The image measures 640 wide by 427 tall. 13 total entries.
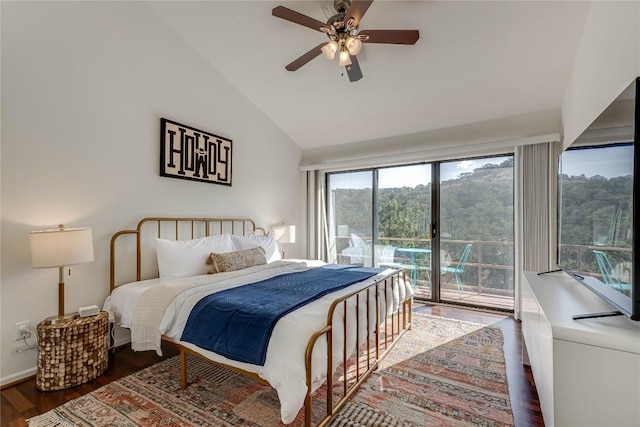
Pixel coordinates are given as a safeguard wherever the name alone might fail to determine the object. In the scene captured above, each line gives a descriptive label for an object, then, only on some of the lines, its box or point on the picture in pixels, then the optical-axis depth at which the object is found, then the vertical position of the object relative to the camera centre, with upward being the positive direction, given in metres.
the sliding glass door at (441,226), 3.75 -0.14
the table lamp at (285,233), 4.33 -0.26
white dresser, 1.09 -0.59
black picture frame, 3.05 +0.69
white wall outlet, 2.11 -0.83
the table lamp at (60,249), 1.98 -0.23
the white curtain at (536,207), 3.35 +0.11
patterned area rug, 1.72 -1.19
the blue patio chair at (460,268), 3.92 -0.69
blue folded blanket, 1.60 -0.58
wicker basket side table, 1.98 -0.95
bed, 1.54 -0.62
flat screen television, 1.18 +0.05
